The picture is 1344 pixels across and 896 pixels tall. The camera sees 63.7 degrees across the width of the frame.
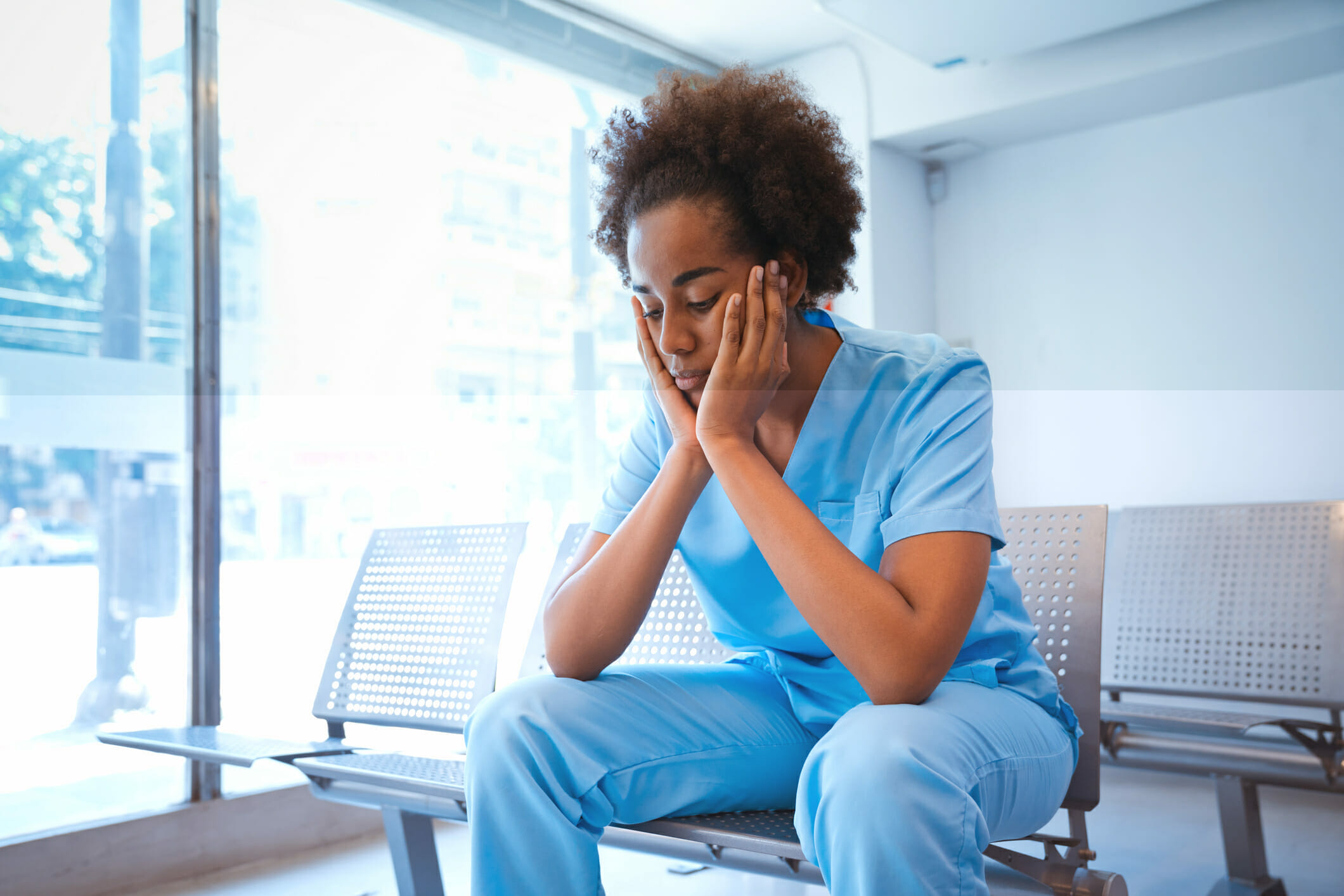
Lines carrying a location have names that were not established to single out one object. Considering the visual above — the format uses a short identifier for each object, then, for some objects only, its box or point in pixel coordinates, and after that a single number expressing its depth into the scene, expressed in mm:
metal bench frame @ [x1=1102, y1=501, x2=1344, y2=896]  1956
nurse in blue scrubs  980
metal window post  2611
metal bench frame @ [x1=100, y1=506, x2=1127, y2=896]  1186
